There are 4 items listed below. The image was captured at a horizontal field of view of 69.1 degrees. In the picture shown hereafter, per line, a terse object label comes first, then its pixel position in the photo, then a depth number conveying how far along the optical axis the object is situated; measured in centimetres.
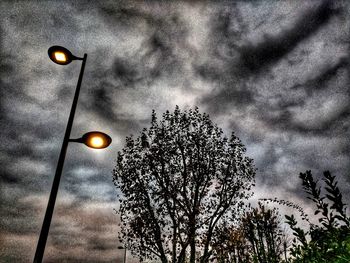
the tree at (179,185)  1706
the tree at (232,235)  1741
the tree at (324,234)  355
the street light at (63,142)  472
